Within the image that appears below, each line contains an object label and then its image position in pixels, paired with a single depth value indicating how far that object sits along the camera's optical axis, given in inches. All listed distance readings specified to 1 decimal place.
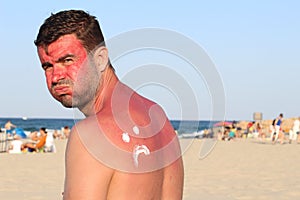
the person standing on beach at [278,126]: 1139.9
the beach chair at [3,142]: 954.8
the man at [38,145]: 860.0
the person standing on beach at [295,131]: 1284.4
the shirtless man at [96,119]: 67.5
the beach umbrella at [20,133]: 1441.9
